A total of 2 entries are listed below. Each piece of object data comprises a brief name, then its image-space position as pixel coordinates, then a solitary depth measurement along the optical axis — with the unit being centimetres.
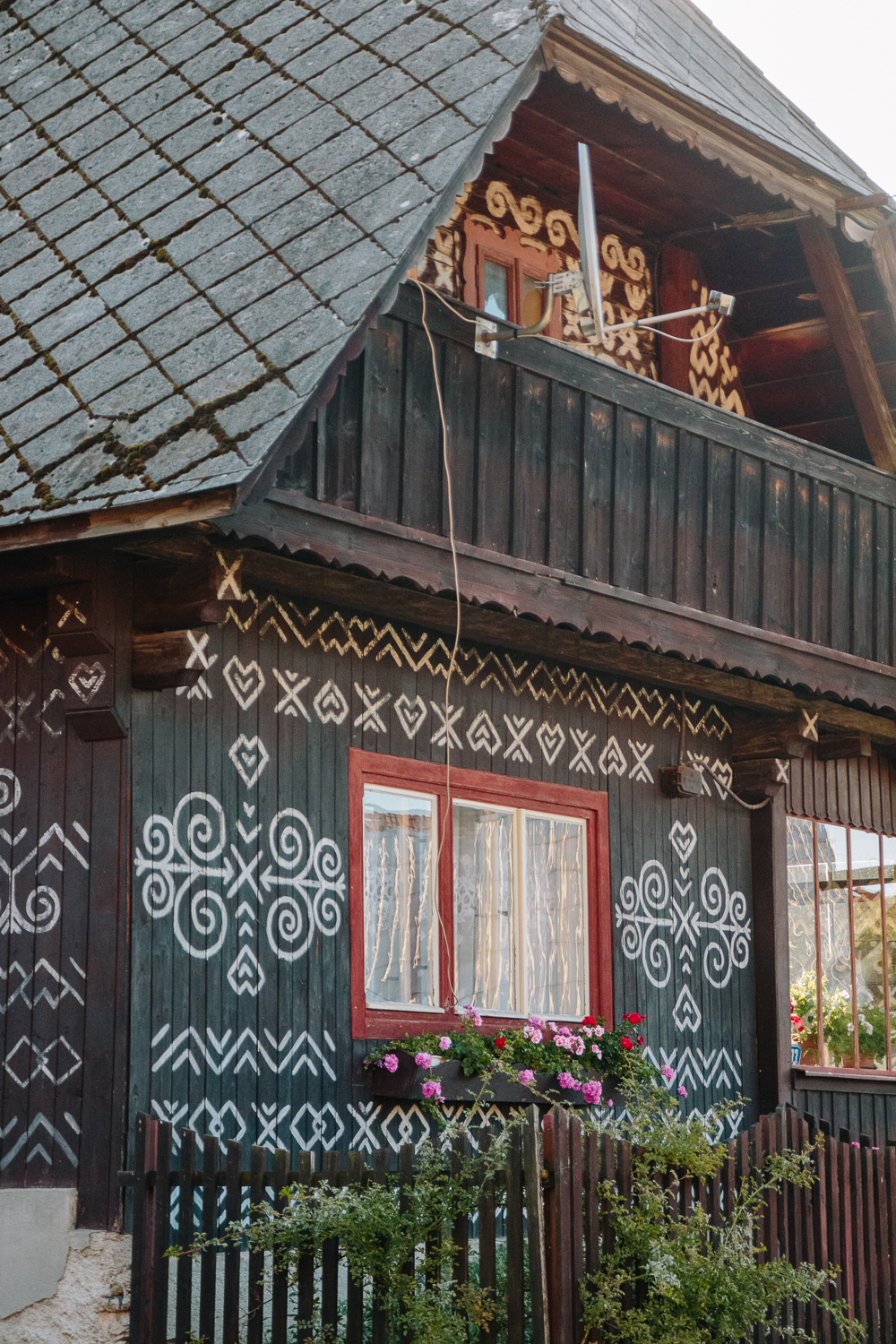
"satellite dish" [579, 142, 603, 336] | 888
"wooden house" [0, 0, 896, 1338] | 782
